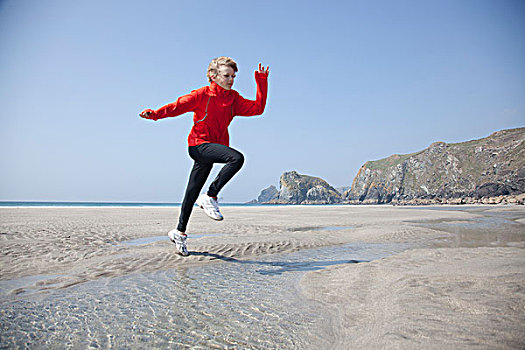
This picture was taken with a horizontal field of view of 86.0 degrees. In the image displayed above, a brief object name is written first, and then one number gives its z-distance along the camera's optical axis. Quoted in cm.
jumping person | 415
